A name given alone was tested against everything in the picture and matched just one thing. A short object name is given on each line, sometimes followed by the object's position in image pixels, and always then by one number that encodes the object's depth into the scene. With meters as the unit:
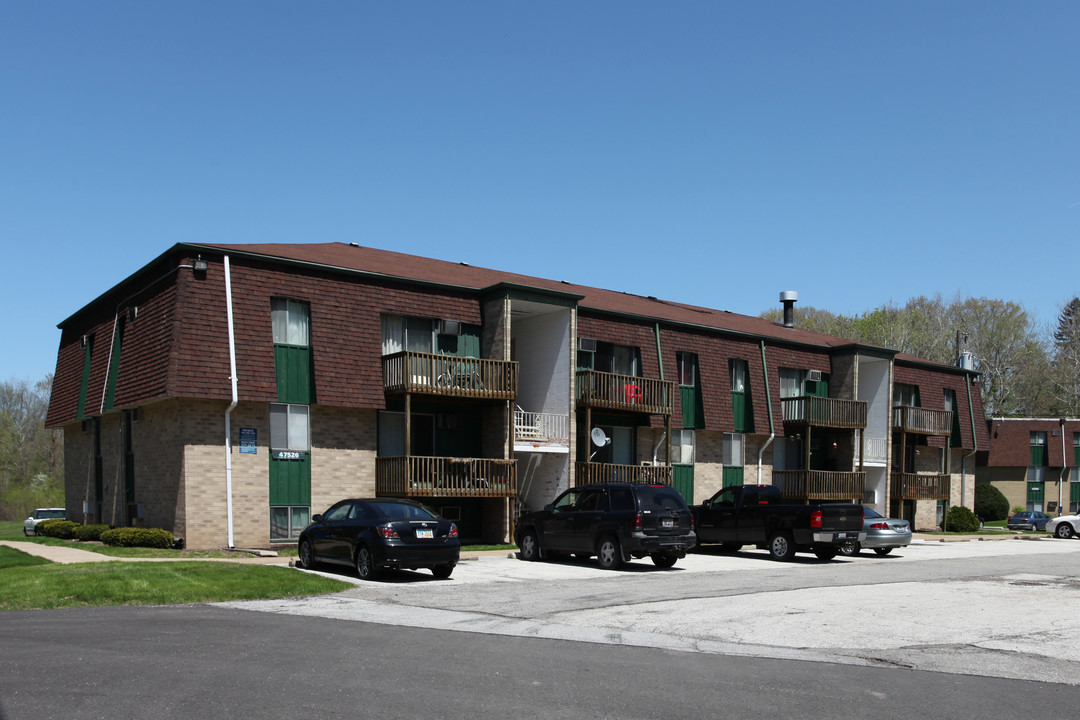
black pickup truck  23.53
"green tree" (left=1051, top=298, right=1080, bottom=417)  67.00
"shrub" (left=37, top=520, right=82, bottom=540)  27.91
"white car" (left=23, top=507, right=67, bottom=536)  36.10
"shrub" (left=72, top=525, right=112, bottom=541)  26.20
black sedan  16.97
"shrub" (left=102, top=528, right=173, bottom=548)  22.58
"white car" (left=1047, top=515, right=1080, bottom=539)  41.19
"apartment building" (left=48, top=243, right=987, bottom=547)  23.28
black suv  19.94
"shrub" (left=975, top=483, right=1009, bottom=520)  53.00
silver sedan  26.48
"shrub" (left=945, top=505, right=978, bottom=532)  42.91
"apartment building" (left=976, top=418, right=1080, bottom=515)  56.59
